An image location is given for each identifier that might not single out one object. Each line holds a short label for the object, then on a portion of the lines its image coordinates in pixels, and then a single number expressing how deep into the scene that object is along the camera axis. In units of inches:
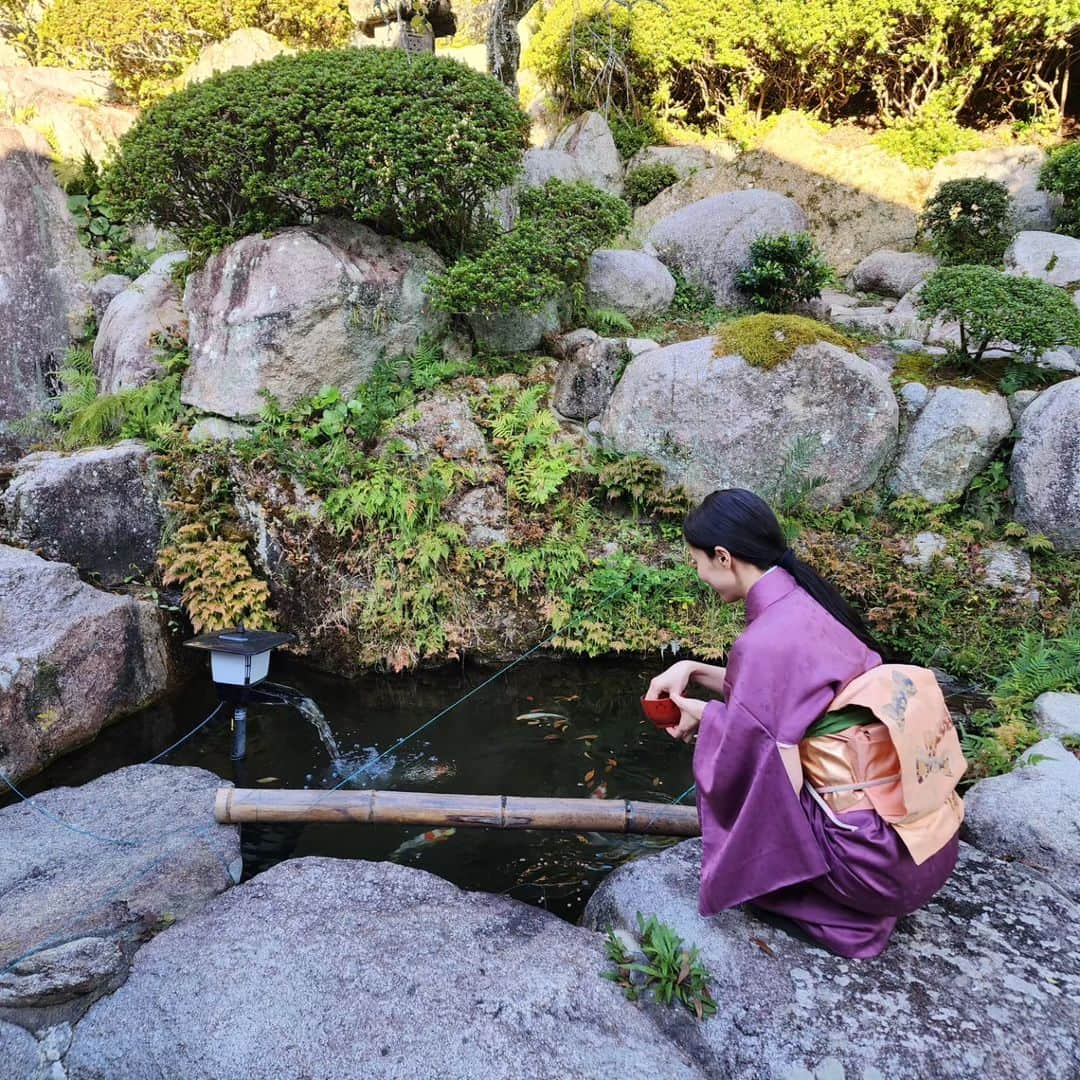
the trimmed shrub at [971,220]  438.9
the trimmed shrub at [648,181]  595.2
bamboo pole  156.5
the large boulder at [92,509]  274.5
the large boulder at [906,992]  102.8
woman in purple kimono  107.6
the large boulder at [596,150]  597.3
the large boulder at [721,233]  410.0
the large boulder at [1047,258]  380.2
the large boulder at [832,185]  532.4
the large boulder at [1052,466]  272.7
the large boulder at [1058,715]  198.1
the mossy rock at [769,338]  299.4
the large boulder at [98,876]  121.0
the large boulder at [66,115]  440.8
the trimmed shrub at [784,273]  373.4
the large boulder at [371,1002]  106.0
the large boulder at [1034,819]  147.4
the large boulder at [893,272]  463.6
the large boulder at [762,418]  298.7
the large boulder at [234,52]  537.0
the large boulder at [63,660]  213.8
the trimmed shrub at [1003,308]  286.0
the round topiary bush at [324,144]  279.6
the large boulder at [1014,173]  458.3
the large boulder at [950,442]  295.4
